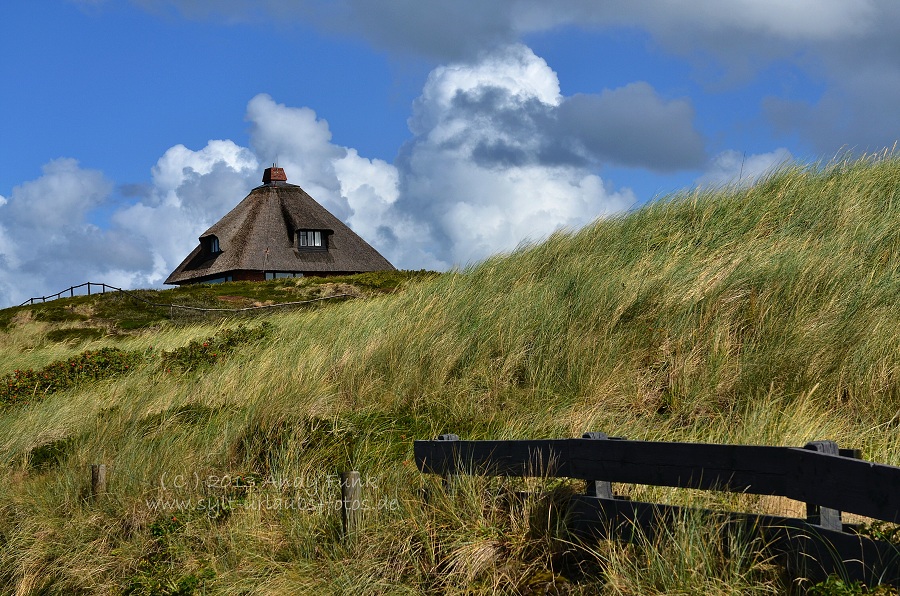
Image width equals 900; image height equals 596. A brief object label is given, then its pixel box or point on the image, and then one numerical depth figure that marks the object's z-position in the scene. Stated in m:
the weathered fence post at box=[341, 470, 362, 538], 6.49
